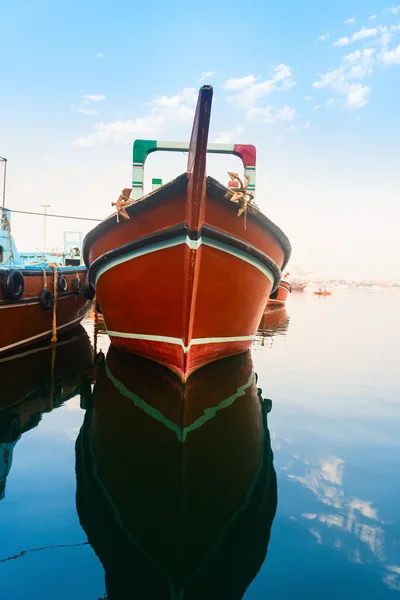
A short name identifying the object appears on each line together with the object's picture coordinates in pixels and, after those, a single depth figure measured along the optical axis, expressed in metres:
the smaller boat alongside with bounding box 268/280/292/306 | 24.61
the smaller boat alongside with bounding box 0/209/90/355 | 7.24
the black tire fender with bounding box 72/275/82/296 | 11.16
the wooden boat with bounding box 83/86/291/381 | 5.34
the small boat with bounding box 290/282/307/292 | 66.62
